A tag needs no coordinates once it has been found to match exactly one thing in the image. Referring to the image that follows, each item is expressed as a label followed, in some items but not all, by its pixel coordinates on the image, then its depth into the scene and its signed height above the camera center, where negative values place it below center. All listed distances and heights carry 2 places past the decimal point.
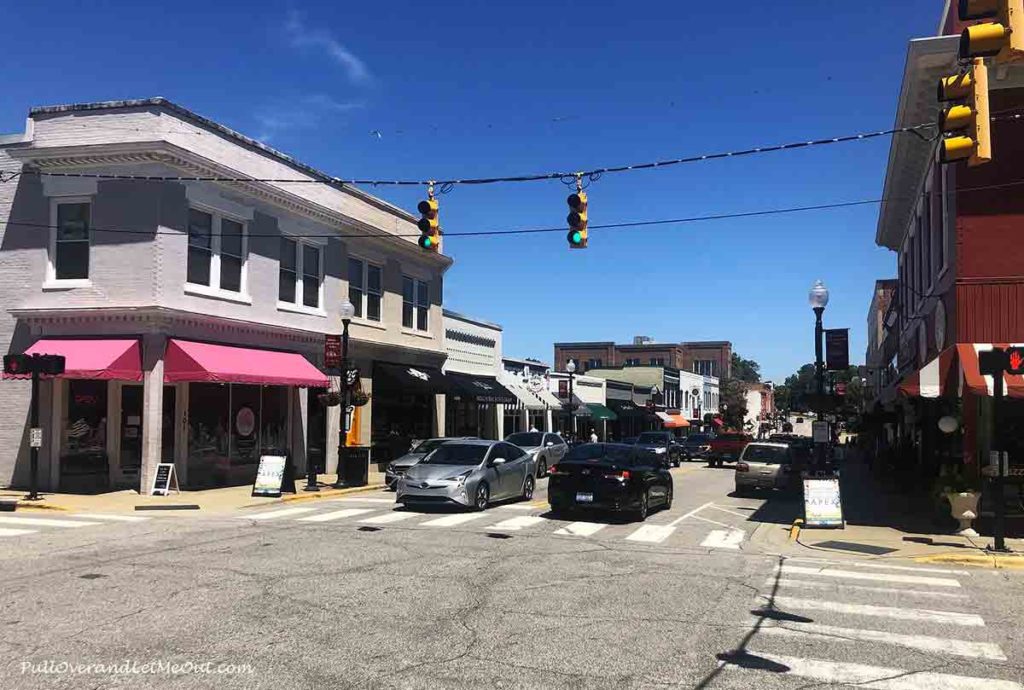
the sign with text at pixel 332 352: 24.06 +1.78
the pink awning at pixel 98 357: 18.77 +1.33
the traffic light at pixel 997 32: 6.87 +3.17
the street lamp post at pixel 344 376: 22.61 +1.01
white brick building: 19.83 +3.20
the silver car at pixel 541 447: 26.40 -1.16
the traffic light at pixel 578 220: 14.95 +3.46
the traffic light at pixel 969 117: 7.93 +2.83
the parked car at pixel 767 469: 22.75 -1.64
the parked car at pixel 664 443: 36.80 -1.44
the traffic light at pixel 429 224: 15.91 +3.65
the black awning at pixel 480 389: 33.19 +0.97
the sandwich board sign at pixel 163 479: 19.36 -1.52
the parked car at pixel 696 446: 44.09 -1.90
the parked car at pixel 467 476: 16.55 -1.33
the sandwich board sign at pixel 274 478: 19.66 -1.54
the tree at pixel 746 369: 172.75 +9.38
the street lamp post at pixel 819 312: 19.02 +2.27
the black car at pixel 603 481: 15.54 -1.33
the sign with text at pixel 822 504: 15.05 -1.73
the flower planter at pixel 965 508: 14.33 -1.72
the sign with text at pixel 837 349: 25.30 +1.90
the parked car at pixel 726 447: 39.66 -1.76
